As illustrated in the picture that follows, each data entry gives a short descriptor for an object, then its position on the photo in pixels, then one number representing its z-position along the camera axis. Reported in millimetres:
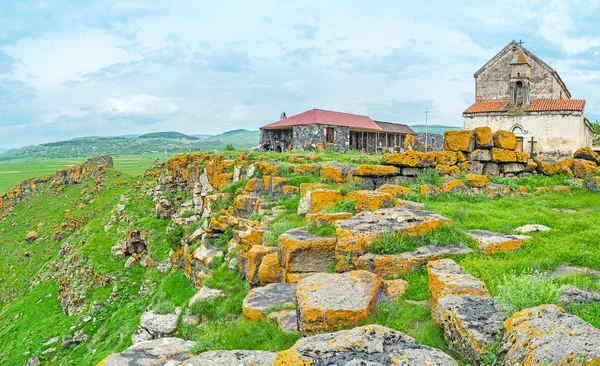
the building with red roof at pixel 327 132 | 34875
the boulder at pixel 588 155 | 15000
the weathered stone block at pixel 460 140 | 14836
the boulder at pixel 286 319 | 6129
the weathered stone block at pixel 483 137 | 14828
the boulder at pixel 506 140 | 14883
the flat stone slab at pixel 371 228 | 7660
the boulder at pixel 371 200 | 9961
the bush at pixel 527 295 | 4480
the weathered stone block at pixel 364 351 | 3930
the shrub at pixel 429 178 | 13484
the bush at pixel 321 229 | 8984
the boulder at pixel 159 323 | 10641
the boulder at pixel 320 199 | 11414
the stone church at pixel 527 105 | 26203
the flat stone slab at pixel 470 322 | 4121
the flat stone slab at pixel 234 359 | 4621
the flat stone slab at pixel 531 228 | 8492
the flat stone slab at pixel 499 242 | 7438
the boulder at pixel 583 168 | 13578
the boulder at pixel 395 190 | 12055
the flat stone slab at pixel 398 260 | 7137
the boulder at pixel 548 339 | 3221
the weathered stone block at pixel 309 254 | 8414
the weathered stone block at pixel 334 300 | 5332
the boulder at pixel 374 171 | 13688
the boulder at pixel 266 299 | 6949
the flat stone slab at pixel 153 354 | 5531
